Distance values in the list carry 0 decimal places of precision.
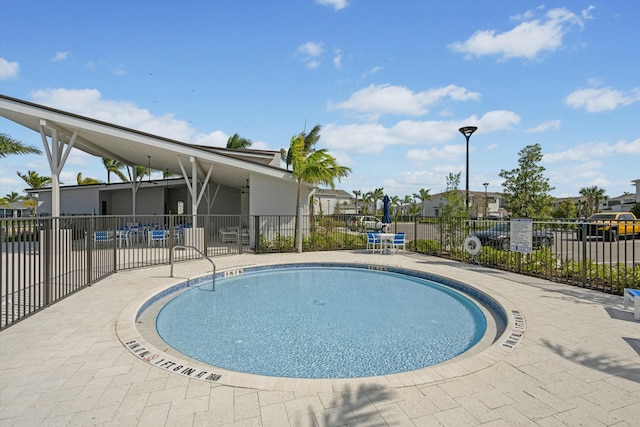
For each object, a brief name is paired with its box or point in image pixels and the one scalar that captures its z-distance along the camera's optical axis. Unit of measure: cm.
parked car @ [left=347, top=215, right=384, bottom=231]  1422
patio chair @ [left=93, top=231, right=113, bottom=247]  744
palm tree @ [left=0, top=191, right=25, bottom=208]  4556
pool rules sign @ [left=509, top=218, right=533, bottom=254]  778
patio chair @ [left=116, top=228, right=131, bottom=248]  1257
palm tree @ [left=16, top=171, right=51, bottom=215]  3374
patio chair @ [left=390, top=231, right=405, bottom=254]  1198
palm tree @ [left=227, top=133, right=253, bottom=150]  3134
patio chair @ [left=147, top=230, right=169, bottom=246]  1133
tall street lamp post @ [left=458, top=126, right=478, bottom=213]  1071
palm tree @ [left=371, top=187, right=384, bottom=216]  5388
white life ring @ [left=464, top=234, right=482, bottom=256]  932
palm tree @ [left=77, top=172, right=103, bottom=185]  3389
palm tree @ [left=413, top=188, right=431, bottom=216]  5598
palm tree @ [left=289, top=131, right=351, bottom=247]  1213
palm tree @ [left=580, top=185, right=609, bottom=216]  4122
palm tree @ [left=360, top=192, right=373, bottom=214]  5347
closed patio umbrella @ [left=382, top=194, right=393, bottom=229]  1440
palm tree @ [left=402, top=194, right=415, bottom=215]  5902
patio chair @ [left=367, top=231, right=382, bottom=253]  1225
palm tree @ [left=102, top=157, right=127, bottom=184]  3138
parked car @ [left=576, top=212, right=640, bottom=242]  1817
